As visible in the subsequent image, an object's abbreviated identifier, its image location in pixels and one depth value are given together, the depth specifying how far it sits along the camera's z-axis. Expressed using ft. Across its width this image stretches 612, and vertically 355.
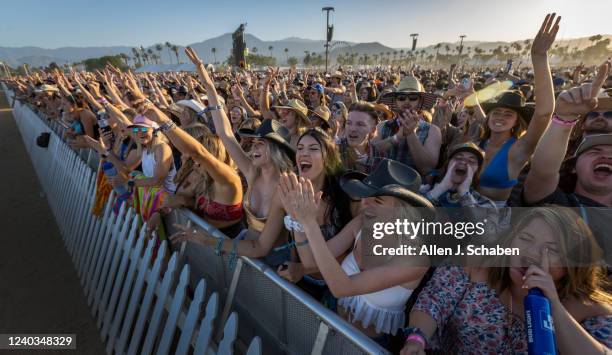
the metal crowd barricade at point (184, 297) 5.34
